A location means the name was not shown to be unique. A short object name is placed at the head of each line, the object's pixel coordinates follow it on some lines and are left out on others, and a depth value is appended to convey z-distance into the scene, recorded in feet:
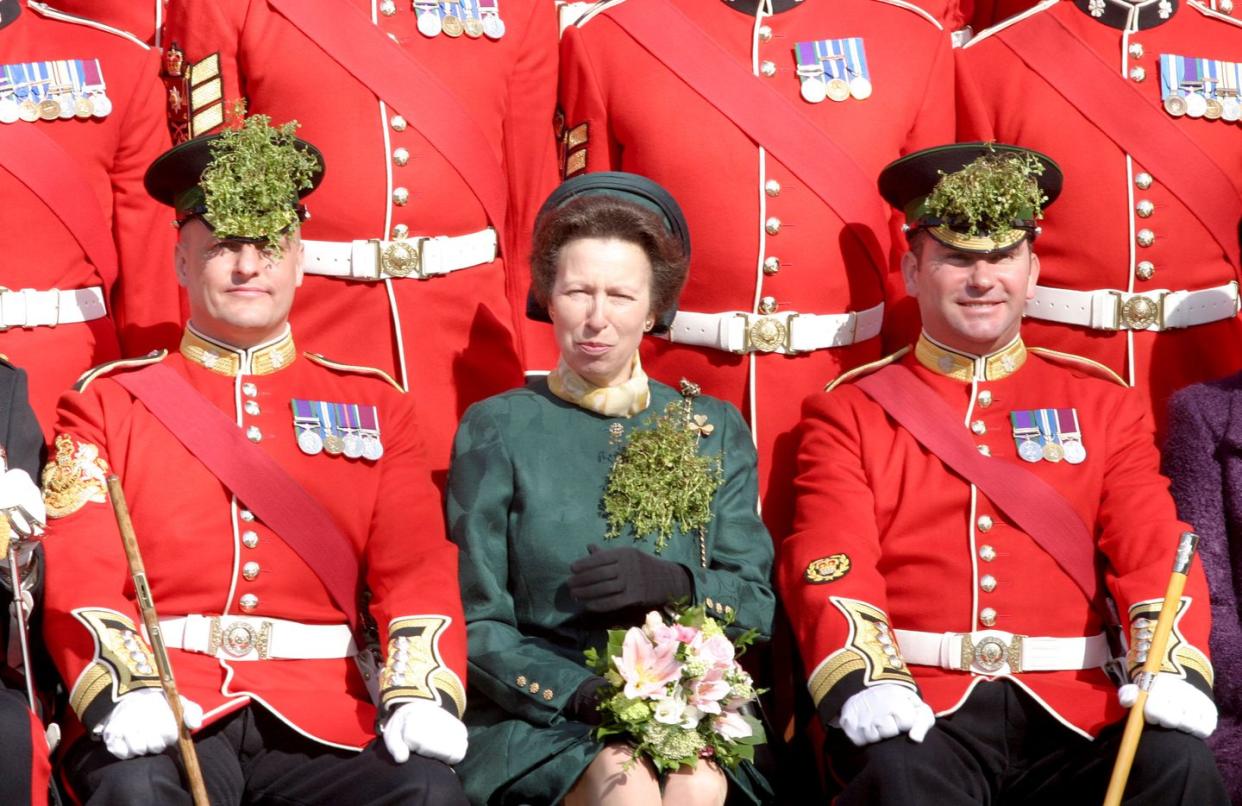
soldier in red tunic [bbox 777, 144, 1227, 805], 35.29
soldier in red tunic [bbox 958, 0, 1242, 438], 42.09
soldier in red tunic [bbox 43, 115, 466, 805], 34.12
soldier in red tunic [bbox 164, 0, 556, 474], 40.47
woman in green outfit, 35.17
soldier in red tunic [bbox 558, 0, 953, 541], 41.45
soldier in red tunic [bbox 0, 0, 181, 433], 40.11
